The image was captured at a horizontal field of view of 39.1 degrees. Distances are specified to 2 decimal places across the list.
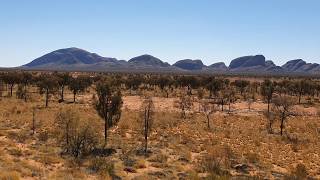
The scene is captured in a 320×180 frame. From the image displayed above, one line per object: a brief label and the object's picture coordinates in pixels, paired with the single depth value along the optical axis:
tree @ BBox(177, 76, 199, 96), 100.53
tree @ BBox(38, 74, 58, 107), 67.31
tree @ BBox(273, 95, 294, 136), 46.50
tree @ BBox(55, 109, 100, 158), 29.38
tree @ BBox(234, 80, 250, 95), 98.40
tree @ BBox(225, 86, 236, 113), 74.76
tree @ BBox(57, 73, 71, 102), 77.26
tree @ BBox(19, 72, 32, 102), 85.82
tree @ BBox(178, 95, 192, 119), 63.53
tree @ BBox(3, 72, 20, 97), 80.81
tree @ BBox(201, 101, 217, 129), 52.60
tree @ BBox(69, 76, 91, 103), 72.94
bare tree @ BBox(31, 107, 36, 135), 38.02
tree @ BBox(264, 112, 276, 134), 45.23
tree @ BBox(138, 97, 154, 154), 32.75
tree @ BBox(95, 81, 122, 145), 35.66
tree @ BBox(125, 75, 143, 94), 99.81
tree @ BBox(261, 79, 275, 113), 65.14
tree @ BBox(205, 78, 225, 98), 84.49
